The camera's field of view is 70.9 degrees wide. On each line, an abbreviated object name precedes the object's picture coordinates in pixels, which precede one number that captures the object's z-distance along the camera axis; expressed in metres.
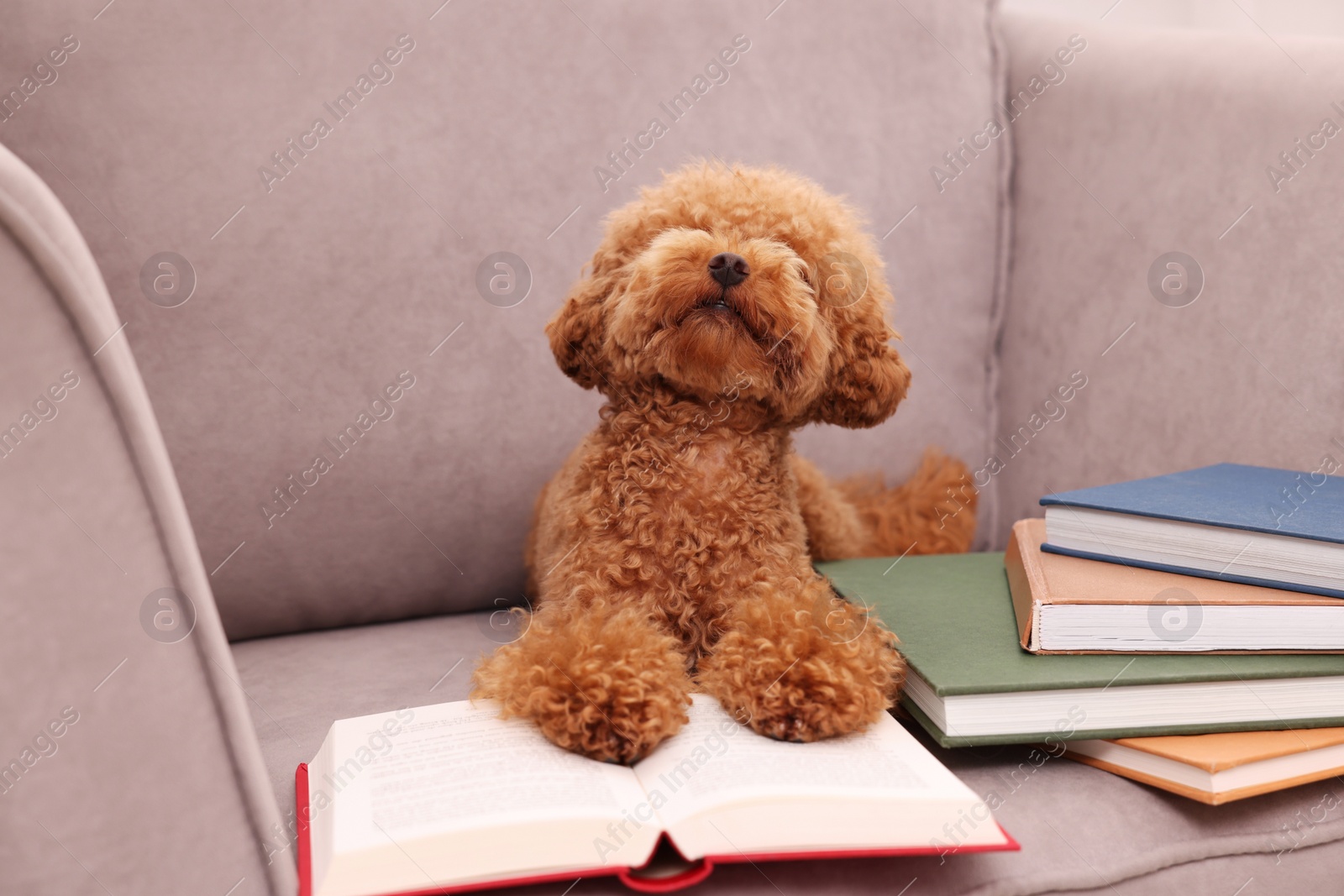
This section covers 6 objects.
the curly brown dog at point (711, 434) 0.88
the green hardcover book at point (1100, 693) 0.81
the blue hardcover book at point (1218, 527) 0.86
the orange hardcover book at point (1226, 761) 0.78
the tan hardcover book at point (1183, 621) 0.86
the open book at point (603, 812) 0.62
